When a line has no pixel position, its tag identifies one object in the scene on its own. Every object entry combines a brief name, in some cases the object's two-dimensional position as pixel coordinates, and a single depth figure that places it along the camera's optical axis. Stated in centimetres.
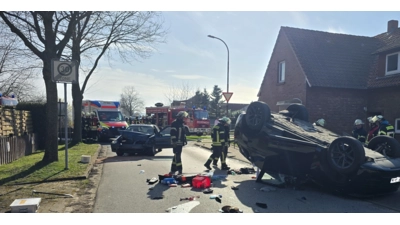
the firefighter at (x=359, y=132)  895
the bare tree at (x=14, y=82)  1510
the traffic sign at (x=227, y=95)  1614
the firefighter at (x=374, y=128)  916
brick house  1560
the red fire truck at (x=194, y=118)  2702
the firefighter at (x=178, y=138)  916
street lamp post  2214
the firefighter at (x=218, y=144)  993
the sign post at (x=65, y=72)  881
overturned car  605
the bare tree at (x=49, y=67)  969
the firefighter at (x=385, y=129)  839
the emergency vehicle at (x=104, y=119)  2075
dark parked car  1309
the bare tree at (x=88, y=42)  1741
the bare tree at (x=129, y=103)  6738
